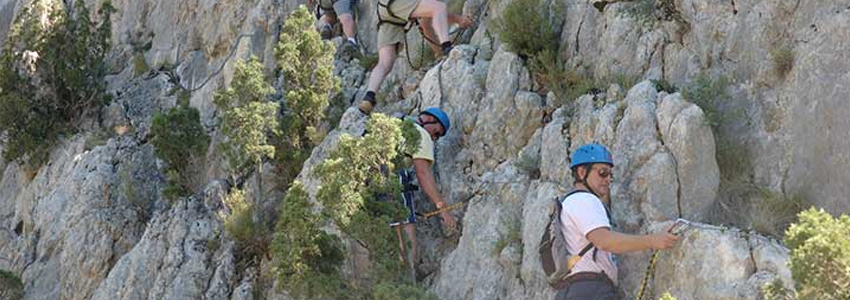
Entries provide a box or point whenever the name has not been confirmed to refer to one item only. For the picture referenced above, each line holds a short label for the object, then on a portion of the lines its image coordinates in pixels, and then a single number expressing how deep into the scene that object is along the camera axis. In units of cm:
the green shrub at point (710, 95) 1005
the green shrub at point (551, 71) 1222
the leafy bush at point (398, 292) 1053
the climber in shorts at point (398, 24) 1470
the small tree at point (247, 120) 1459
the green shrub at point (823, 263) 630
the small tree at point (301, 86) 1491
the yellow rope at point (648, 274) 880
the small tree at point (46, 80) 1972
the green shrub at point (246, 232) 1387
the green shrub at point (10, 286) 1691
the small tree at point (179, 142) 1625
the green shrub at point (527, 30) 1272
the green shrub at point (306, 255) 1148
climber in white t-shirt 849
